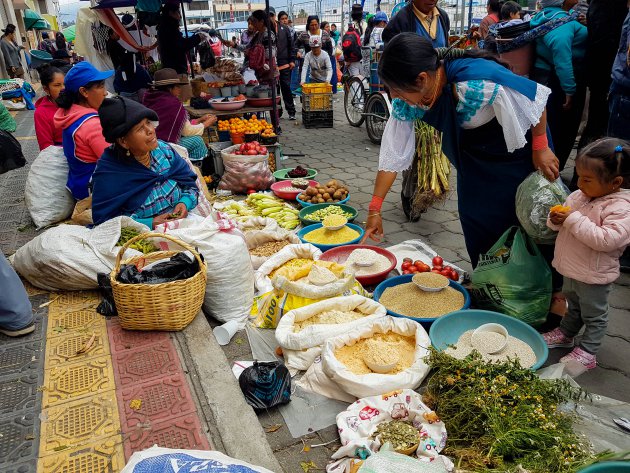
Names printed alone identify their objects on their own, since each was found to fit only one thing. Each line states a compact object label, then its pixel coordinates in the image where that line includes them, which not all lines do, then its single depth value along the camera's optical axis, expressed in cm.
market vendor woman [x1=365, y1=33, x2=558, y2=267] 237
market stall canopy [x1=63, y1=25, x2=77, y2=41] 2083
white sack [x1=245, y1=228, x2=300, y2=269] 400
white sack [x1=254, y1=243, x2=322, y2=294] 330
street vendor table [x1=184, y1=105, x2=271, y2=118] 624
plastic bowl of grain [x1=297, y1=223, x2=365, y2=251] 392
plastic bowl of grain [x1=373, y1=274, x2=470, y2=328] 283
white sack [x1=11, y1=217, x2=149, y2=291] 300
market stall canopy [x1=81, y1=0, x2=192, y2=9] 741
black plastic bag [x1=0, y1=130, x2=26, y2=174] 263
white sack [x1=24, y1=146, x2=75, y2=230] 425
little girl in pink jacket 222
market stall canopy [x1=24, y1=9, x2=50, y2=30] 2289
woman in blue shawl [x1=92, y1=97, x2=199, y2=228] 302
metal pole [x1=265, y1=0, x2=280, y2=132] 641
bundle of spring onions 426
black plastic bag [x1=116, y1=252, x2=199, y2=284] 268
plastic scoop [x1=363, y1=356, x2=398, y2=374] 235
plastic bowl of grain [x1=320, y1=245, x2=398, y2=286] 350
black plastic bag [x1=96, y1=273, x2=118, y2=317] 288
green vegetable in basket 315
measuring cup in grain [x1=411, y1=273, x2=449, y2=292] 299
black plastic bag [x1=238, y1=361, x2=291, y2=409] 234
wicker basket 253
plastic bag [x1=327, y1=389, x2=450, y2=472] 196
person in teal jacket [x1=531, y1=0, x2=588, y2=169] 436
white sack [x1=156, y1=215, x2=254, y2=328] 302
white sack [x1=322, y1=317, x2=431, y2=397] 225
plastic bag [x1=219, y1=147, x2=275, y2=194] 546
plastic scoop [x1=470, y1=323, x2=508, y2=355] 239
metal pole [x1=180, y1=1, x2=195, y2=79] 885
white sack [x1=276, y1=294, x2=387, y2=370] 258
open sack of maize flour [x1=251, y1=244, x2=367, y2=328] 284
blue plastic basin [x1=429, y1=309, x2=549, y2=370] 253
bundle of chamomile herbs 175
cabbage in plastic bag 249
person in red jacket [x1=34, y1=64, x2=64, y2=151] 446
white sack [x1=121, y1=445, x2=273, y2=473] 143
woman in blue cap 380
